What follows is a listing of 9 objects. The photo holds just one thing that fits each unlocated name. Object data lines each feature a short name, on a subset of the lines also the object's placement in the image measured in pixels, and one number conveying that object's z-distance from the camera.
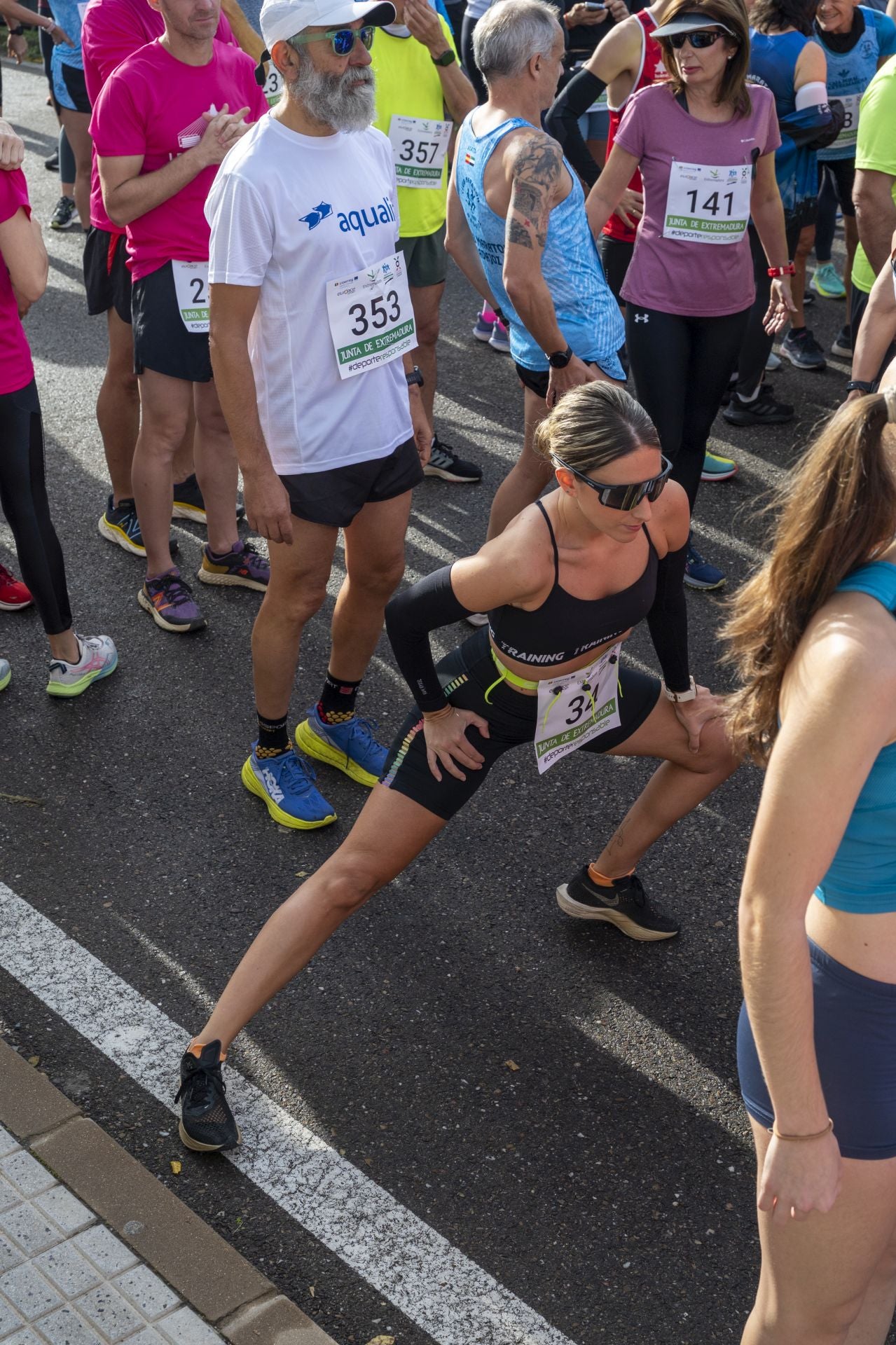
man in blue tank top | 4.27
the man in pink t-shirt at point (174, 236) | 4.39
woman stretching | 2.86
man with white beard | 3.42
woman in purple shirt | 4.69
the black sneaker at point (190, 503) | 5.66
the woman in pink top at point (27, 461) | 3.93
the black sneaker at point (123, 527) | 5.41
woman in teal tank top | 1.74
